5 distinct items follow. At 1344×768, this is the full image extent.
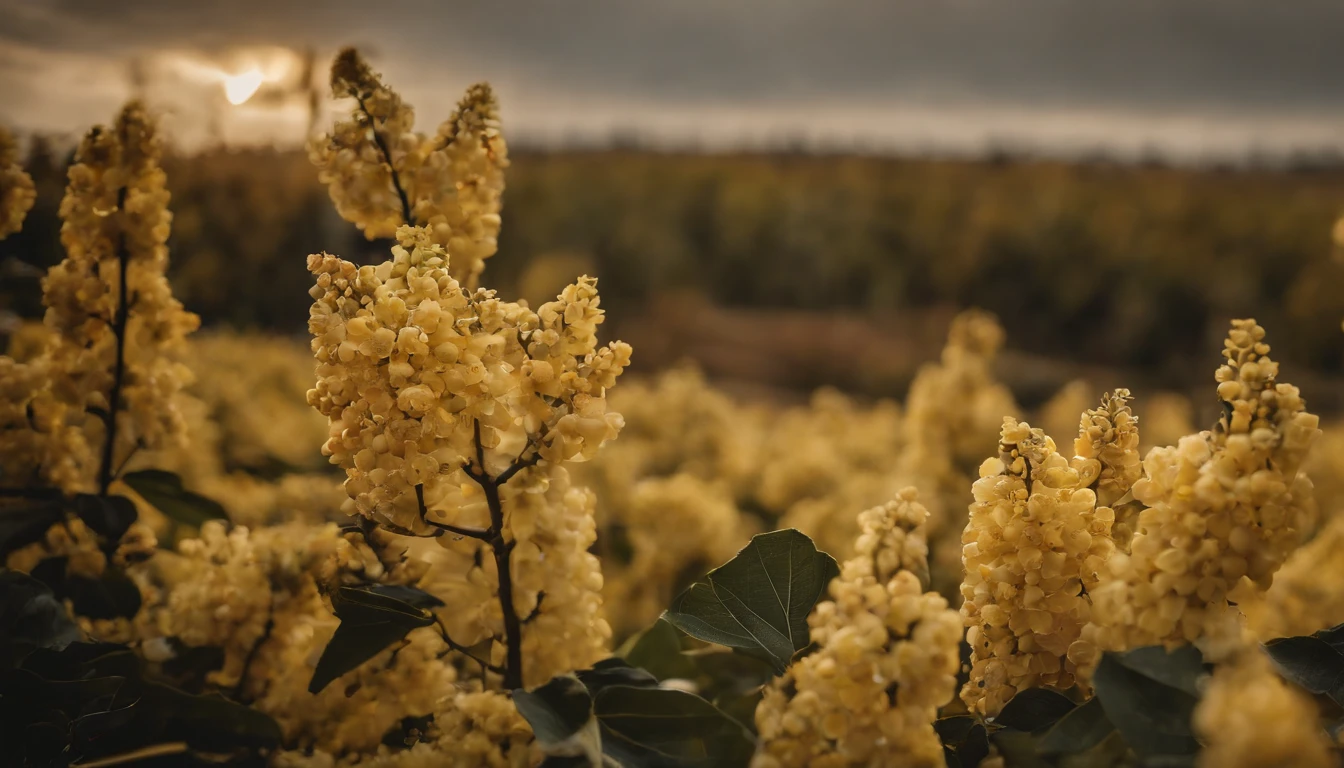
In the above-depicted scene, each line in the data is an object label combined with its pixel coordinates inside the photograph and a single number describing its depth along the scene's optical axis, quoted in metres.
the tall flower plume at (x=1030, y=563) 0.78
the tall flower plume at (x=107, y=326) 1.11
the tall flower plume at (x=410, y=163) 0.97
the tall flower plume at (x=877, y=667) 0.63
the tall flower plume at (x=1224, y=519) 0.67
